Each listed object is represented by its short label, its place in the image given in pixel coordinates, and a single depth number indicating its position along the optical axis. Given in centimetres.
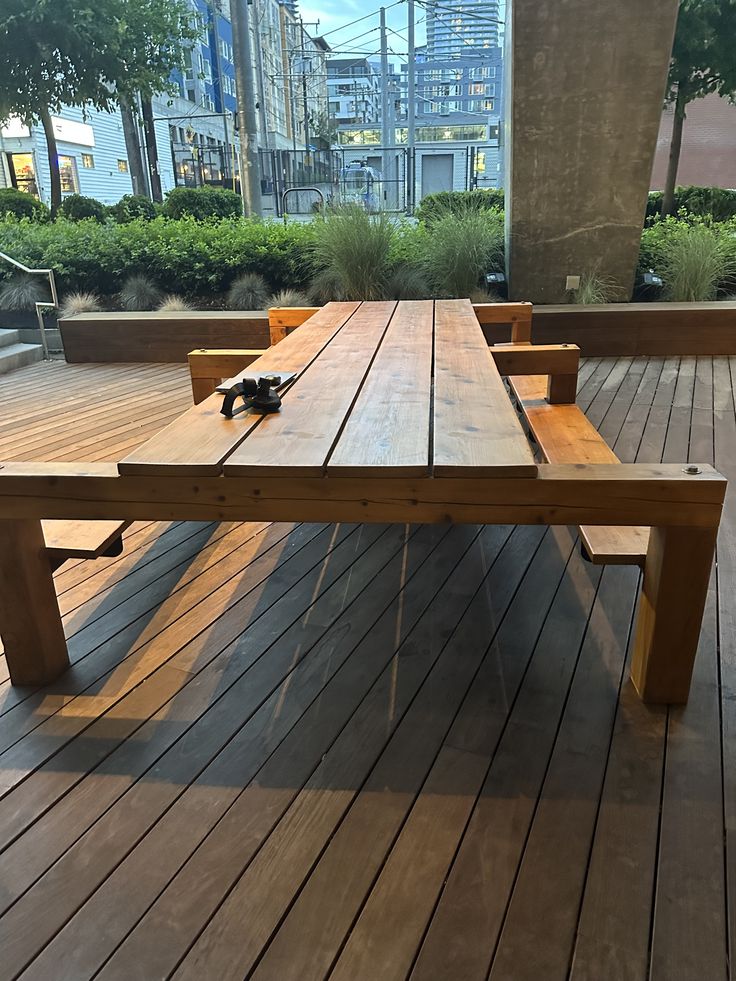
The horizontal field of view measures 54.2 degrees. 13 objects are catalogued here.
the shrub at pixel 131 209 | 1015
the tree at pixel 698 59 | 773
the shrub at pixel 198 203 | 990
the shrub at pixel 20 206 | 991
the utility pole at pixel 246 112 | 928
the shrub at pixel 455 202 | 764
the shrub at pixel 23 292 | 658
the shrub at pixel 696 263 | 560
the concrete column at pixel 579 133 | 506
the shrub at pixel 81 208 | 1005
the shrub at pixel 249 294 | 627
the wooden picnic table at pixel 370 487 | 143
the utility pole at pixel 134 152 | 1220
